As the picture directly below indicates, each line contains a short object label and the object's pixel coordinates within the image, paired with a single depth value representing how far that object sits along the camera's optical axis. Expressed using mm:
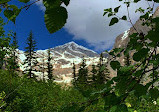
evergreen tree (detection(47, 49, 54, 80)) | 39412
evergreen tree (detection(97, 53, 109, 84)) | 30902
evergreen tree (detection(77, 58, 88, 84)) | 37519
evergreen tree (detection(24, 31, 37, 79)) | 29338
